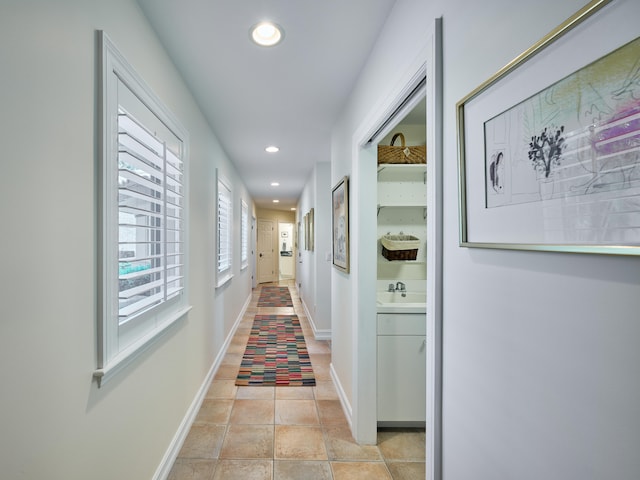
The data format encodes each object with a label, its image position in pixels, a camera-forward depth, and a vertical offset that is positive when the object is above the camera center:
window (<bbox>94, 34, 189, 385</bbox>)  1.27 +0.12
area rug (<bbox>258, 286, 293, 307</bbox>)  7.38 -1.36
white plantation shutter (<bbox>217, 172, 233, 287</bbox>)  3.81 +0.14
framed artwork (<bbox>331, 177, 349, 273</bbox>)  2.59 +0.15
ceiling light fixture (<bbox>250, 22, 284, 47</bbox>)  1.72 +1.10
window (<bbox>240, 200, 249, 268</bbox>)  6.16 +0.09
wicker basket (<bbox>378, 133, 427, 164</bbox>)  2.53 +0.66
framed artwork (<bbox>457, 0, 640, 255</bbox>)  0.52 +0.19
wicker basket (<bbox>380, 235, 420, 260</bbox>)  2.65 -0.06
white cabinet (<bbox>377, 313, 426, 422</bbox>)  2.35 -0.85
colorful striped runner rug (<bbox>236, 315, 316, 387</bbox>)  3.34 -1.37
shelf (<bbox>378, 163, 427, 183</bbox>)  2.57 +0.55
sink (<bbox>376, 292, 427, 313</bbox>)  2.76 -0.47
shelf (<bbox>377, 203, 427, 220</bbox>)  2.69 +0.29
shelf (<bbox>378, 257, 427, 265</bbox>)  2.76 -0.17
